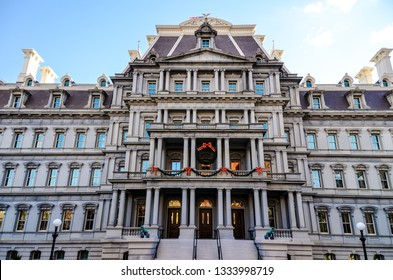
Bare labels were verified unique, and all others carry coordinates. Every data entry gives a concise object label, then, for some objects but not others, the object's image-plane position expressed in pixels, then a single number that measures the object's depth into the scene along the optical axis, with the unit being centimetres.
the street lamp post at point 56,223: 1433
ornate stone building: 2184
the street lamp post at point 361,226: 1416
